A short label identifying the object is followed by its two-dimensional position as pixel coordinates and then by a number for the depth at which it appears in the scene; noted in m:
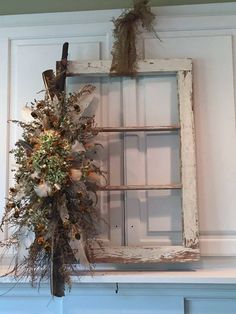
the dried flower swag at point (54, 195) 1.39
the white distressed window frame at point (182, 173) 1.55
